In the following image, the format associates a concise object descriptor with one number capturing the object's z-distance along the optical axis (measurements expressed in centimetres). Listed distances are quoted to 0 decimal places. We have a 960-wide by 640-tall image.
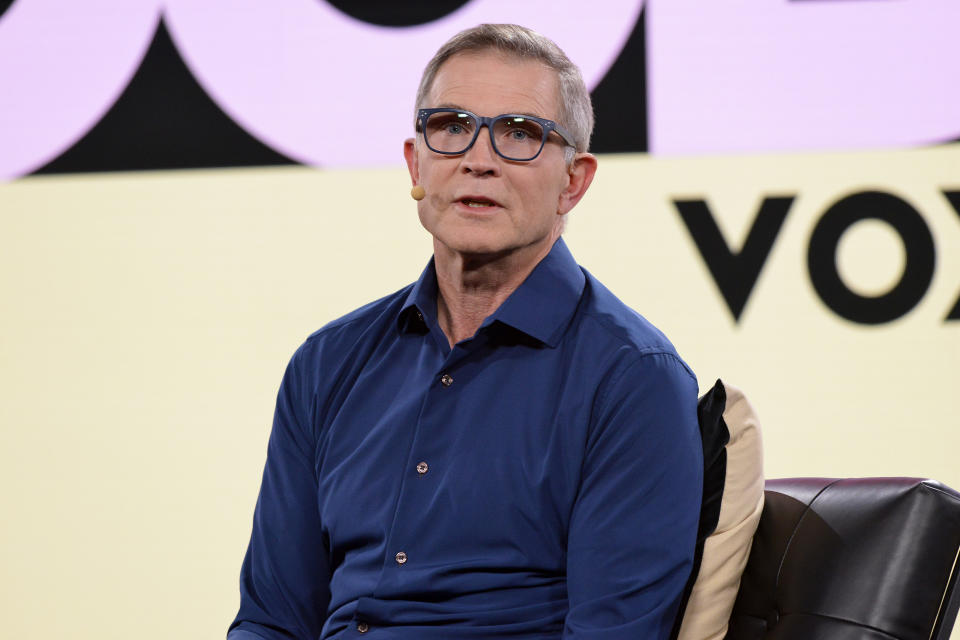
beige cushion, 595
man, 593
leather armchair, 587
